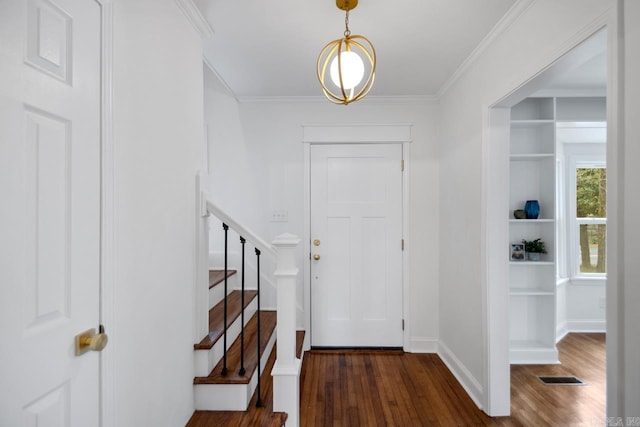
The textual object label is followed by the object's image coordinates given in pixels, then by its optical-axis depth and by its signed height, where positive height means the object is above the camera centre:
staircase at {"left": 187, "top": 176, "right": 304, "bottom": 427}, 1.72 -0.89
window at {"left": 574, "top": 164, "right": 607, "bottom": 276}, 3.60 -0.05
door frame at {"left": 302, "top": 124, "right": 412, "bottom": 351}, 3.11 +0.70
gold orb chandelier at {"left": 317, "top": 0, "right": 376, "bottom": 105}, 1.51 +0.70
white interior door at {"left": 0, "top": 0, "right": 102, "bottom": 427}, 0.78 +0.01
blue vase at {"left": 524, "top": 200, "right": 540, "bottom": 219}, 2.88 +0.05
